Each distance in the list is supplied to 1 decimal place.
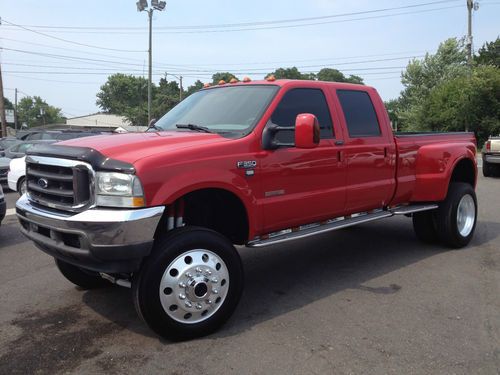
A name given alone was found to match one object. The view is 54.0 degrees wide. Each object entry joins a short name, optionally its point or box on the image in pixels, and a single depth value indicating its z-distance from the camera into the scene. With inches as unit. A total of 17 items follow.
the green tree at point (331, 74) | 2636.8
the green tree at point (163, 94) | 3024.9
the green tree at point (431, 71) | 1706.4
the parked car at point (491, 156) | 626.5
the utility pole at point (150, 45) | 1304.1
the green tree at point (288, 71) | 2245.3
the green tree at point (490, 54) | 1786.2
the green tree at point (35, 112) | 5044.3
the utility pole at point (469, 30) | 1355.8
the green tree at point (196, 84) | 3007.6
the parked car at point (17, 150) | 573.8
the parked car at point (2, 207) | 285.2
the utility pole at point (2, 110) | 1236.3
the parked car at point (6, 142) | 744.0
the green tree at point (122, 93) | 4200.3
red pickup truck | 136.3
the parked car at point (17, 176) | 433.4
